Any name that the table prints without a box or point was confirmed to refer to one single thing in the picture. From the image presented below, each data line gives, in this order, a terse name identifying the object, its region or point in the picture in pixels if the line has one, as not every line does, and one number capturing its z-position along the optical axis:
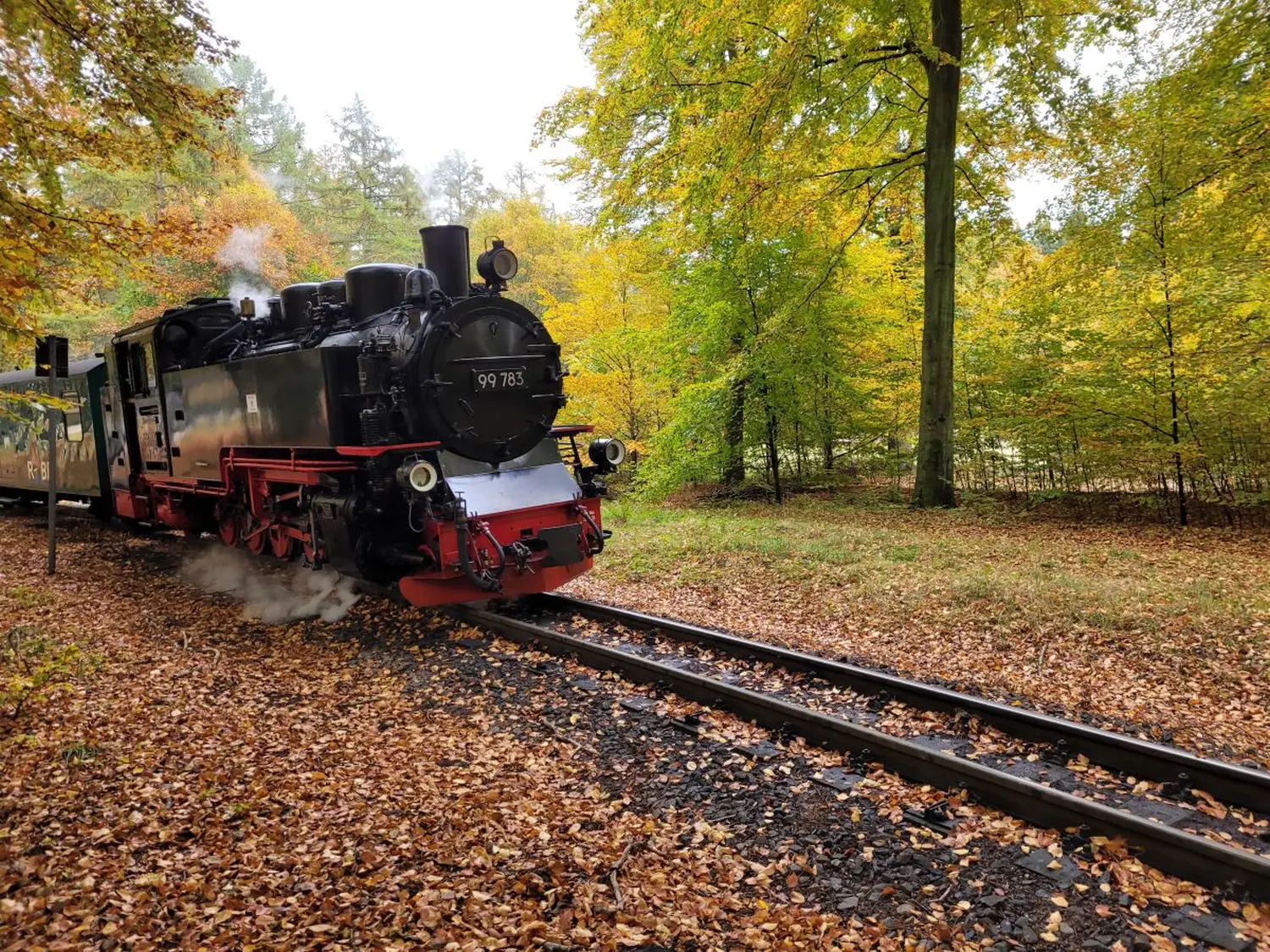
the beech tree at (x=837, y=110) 10.73
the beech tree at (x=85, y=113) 5.35
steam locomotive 6.65
